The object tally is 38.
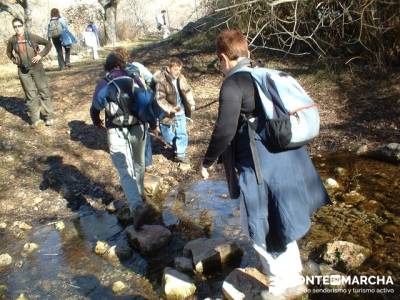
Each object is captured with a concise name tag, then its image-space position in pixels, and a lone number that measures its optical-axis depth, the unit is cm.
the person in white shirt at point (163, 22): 2080
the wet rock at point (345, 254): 369
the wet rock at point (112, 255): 434
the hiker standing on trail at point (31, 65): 708
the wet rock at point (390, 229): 419
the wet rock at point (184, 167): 641
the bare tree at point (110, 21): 2109
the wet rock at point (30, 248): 470
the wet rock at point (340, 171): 567
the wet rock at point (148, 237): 441
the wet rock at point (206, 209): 475
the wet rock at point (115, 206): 546
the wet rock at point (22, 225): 521
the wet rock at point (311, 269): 351
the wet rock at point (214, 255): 390
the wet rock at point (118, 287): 383
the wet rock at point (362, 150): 622
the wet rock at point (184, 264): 395
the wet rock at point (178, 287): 358
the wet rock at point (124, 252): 436
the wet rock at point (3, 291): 395
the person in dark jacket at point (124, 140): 436
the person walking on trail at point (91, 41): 1515
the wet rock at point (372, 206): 468
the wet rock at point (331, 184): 532
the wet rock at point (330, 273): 339
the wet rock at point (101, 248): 449
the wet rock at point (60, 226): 516
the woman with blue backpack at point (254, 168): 261
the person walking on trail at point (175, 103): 614
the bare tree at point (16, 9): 1835
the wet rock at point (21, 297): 386
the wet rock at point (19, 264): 442
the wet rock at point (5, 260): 443
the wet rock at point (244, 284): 325
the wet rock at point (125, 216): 512
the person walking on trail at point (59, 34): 1236
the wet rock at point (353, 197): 495
